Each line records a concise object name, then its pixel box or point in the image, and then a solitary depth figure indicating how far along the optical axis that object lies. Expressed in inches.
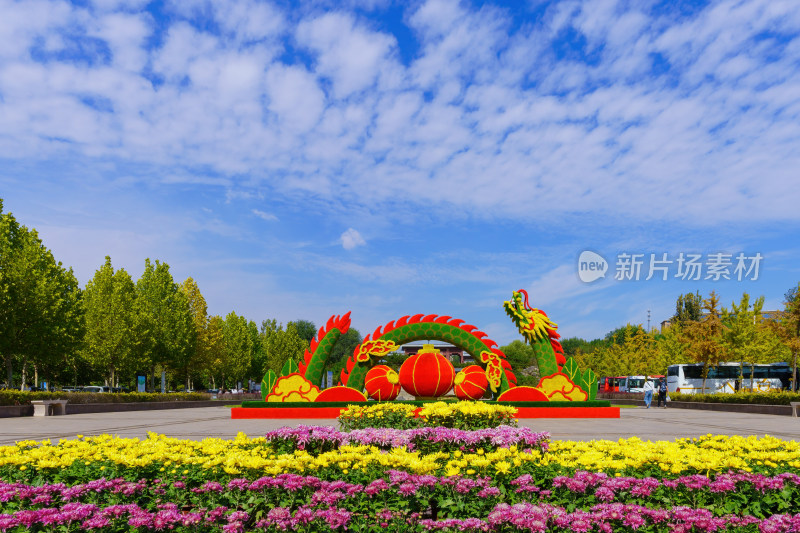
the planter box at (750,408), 945.1
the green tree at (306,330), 3329.2
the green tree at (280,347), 2211.6
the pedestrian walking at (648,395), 1162.6
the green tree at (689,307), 2588.6
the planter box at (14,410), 776.9
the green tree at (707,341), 1291.8
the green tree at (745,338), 1275.8
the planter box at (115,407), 916.3
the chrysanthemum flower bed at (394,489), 153.8
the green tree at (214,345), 1621.6
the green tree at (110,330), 1243.8
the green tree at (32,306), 896.3
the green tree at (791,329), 1156.5
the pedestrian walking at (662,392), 1249.4
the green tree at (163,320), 1305.4
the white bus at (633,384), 1981.1
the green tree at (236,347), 1909.4
